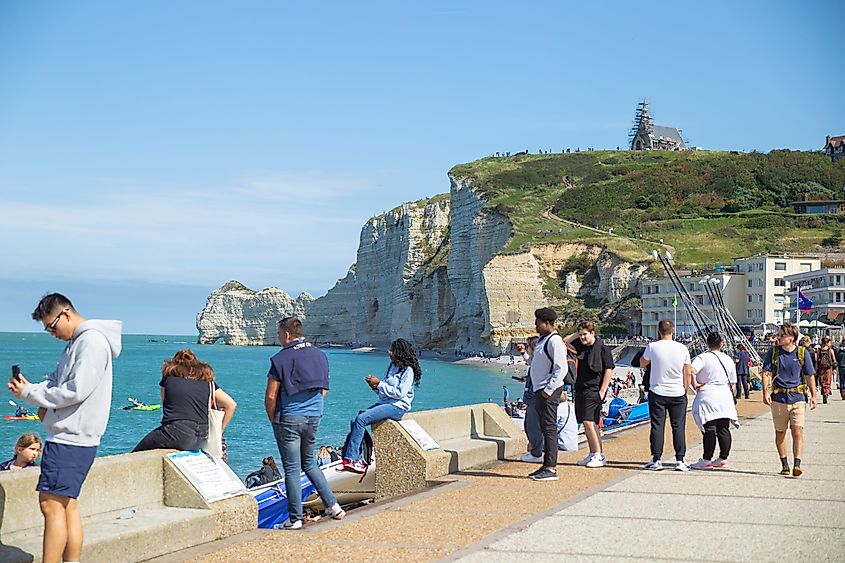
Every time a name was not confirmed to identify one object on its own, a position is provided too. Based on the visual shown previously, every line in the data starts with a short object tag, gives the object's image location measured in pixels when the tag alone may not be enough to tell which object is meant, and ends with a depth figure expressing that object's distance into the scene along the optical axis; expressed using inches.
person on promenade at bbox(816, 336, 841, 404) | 1107.9
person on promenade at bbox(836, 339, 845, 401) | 1192.2
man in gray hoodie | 247.9
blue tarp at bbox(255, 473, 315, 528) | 427.5
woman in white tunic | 502.3
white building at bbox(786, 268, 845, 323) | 3464.6
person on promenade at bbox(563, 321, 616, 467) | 498.6
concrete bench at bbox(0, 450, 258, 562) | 272.4
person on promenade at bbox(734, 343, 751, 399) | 1125.1
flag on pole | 2431.7
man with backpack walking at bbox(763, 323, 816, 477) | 475.2
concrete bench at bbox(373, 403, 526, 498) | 451.8
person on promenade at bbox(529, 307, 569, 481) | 452.1
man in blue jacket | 357.7
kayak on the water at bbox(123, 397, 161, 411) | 2277.3
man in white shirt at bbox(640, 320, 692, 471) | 495.5
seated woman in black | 335.6
